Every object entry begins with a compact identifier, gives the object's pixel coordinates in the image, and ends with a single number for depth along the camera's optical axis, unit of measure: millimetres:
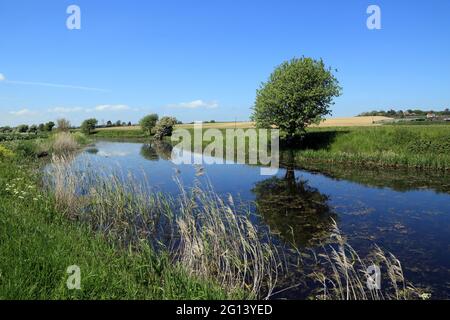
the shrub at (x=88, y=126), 113125
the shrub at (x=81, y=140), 63825
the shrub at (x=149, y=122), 96000
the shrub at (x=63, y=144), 43275
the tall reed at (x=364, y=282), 7758
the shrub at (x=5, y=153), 22984
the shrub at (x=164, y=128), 82312
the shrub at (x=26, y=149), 31975
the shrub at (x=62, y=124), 82000
